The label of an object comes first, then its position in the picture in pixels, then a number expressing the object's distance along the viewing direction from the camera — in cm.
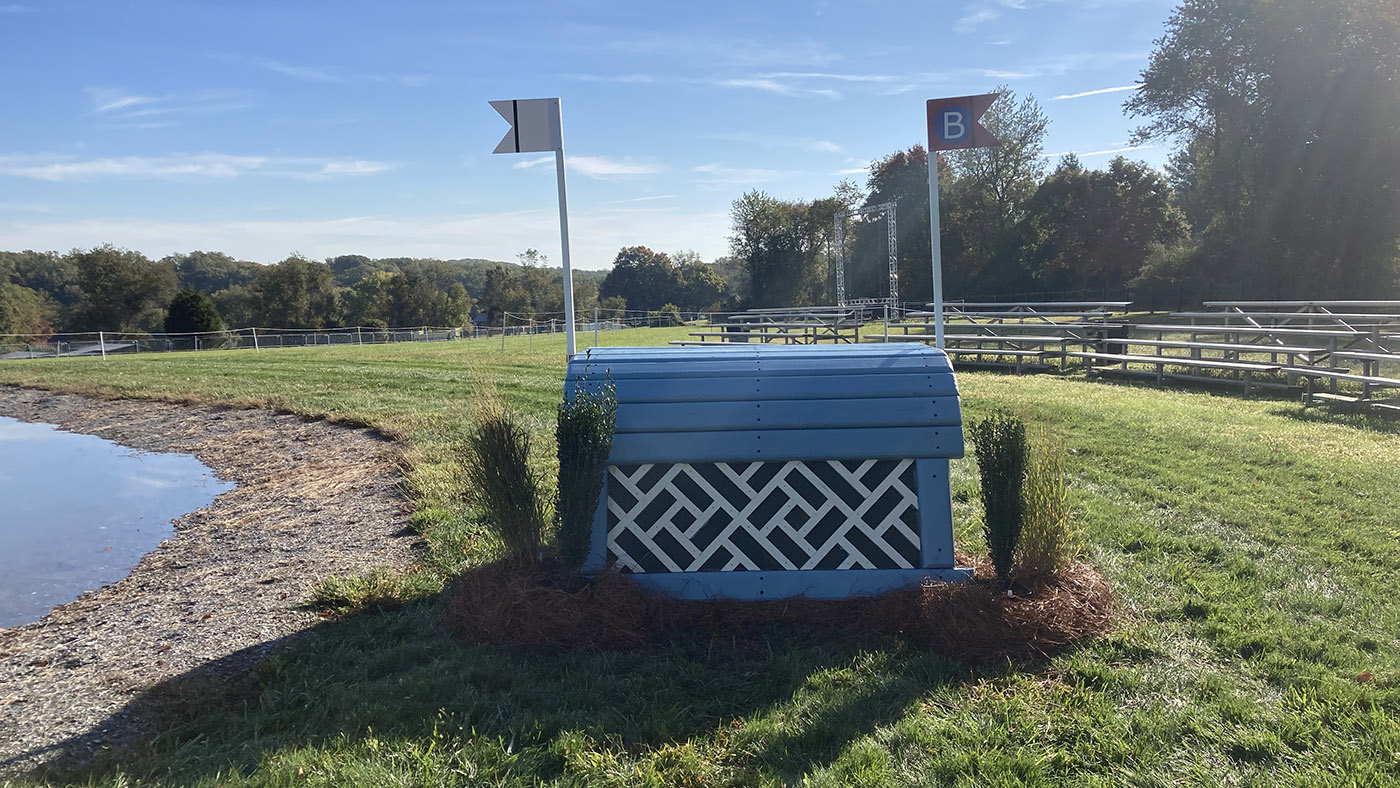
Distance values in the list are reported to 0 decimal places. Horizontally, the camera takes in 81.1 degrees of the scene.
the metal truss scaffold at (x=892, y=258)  2871
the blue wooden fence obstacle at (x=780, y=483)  370
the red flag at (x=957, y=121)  509
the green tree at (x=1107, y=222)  4128
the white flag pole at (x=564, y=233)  477
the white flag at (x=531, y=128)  474
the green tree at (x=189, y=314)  3928
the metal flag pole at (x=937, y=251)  477
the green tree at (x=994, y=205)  4591
